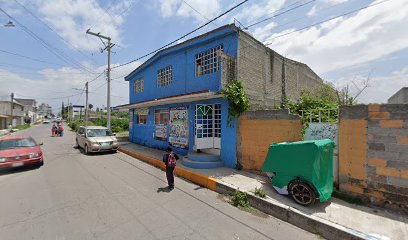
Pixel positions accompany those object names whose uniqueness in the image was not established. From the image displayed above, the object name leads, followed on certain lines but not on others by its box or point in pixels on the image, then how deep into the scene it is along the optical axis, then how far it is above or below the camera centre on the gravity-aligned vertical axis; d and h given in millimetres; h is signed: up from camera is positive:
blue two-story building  8281 +1110
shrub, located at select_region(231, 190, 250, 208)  5137 -2101
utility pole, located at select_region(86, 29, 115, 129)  16625 +6510
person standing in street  6238 -1453
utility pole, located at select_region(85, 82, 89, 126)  31352 +2966
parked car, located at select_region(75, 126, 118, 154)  11500 -1201
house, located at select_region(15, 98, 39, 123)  70325 +4720
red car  7551 -1328
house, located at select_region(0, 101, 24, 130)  39031 +1281
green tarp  4641 -1062
